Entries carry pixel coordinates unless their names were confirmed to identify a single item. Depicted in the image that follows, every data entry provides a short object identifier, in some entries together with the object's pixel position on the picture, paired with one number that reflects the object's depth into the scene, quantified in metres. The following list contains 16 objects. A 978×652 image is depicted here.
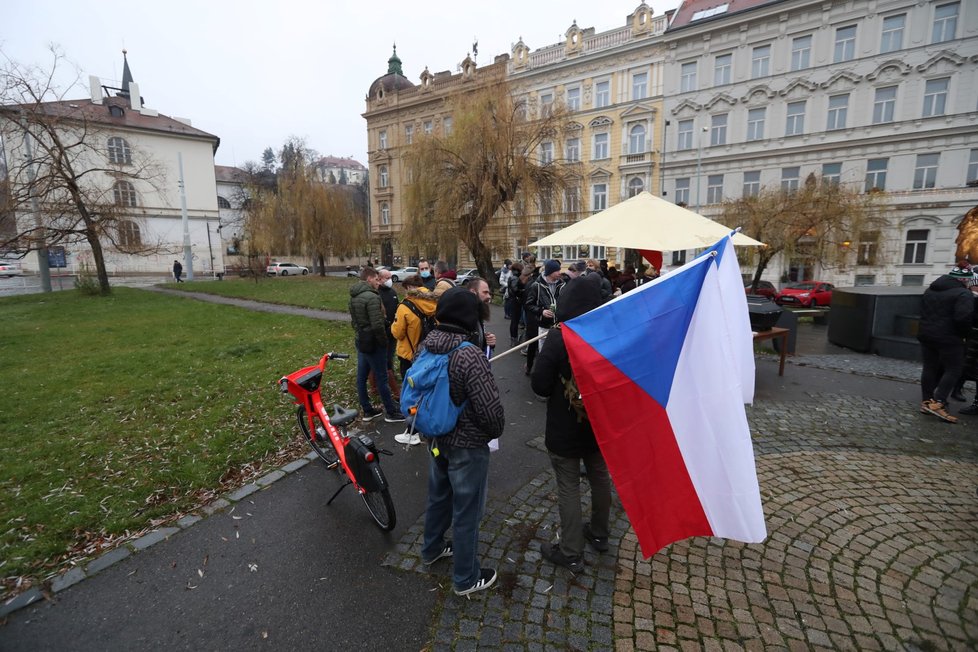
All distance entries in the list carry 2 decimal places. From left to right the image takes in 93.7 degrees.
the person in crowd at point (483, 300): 4.82
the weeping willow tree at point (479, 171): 21.14
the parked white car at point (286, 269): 43.81
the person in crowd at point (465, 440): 2.79
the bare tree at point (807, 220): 19.06
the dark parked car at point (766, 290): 21.84
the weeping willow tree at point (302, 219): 34.53
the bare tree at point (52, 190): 17.62
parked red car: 22.56
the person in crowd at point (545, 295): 7.44
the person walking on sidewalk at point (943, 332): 5.73
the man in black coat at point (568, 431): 3.03
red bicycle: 3.71
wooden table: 7.76
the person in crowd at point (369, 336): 5.79
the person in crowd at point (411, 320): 5.28
